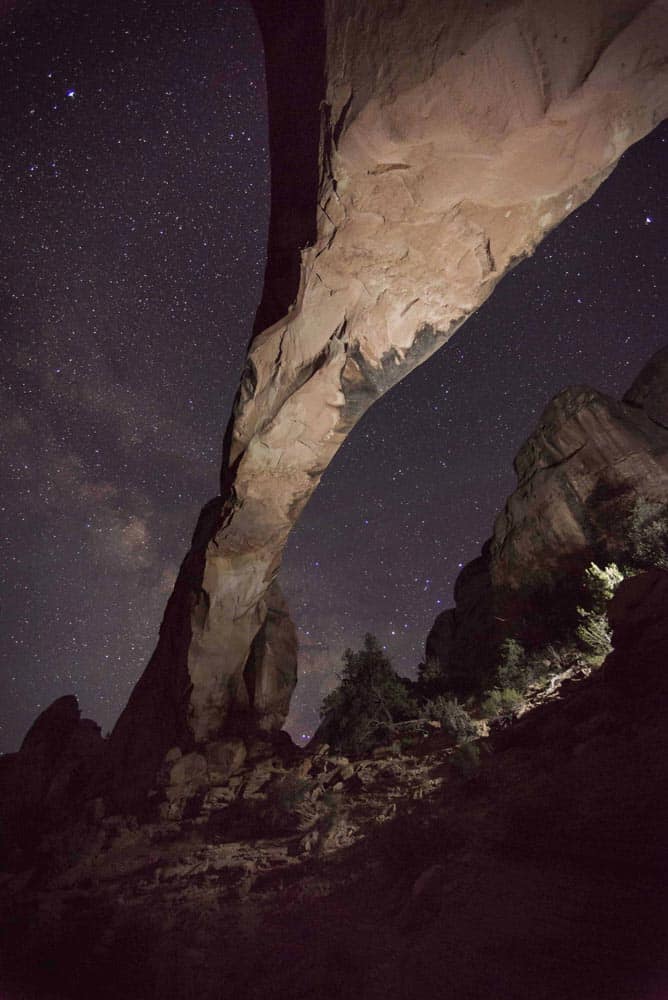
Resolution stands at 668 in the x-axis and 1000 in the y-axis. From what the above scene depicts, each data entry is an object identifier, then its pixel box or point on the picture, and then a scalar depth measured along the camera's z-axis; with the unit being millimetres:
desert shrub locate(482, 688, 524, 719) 7746
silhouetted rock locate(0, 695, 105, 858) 11680
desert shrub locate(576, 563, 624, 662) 7941
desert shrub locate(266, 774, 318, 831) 7043
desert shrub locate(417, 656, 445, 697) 12971
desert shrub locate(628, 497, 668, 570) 10438
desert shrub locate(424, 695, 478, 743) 7695
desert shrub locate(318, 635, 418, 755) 10857
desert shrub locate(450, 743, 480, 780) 5945
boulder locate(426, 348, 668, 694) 12016
